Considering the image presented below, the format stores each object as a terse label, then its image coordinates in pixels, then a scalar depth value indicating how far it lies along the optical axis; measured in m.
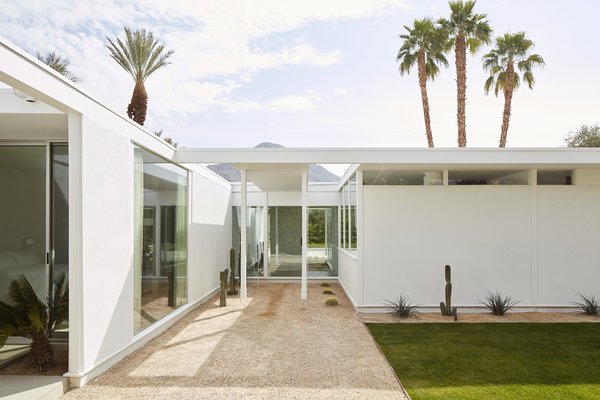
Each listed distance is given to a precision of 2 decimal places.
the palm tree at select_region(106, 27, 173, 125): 16.53
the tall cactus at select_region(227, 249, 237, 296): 10.83
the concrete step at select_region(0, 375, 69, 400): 4.32
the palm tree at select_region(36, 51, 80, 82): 18.56
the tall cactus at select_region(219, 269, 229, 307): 9.79
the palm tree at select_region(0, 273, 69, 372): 5.04
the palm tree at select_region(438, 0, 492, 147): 16.25
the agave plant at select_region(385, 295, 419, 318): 8.48
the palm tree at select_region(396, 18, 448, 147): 16.89
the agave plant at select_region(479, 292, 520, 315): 8.72
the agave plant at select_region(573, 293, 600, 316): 8.63
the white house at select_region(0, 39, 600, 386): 5.04
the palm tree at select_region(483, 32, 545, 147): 17.30
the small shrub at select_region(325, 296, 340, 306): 9.84
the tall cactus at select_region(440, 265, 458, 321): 8.43
